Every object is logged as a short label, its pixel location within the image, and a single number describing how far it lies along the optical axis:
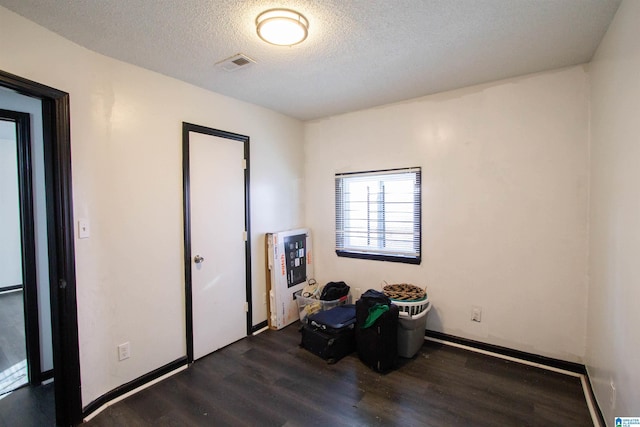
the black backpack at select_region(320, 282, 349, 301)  3.25
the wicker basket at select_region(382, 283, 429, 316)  2.60
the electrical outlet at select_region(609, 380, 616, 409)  1.56
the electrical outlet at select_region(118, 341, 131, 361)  2.11
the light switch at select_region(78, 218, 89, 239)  1.88
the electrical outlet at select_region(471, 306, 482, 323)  2.68
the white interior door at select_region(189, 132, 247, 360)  2.59
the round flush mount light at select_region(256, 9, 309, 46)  1.58
